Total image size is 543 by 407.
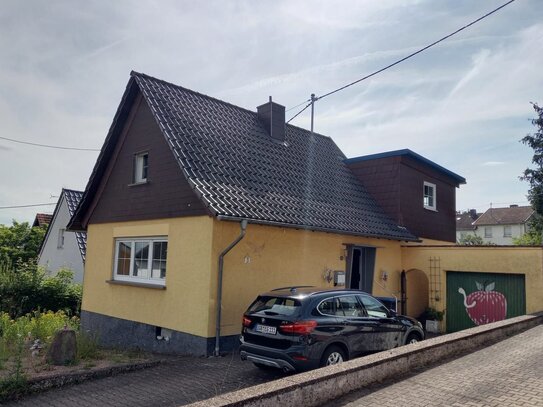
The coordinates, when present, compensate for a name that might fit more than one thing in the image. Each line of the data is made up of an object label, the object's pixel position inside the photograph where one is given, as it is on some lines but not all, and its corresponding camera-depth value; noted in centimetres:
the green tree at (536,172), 2536
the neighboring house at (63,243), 2264
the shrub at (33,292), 1611
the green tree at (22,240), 2875
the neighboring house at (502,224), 5897
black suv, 712
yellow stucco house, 1022
